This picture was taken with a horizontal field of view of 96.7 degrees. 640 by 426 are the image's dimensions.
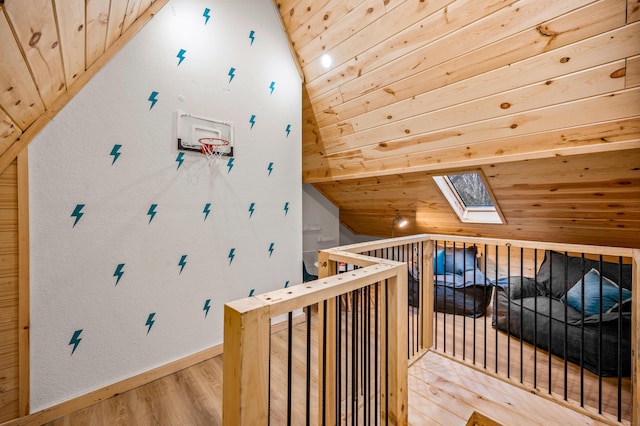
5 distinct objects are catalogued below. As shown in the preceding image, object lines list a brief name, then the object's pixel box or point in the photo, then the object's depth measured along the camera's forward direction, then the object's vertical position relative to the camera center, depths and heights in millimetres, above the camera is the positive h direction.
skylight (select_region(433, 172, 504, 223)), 3247 +156
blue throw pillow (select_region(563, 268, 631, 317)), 2253 -682
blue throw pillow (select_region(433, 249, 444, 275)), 3750 -695
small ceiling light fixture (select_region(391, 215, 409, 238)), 3958 -147
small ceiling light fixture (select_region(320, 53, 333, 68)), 2592 +1397
